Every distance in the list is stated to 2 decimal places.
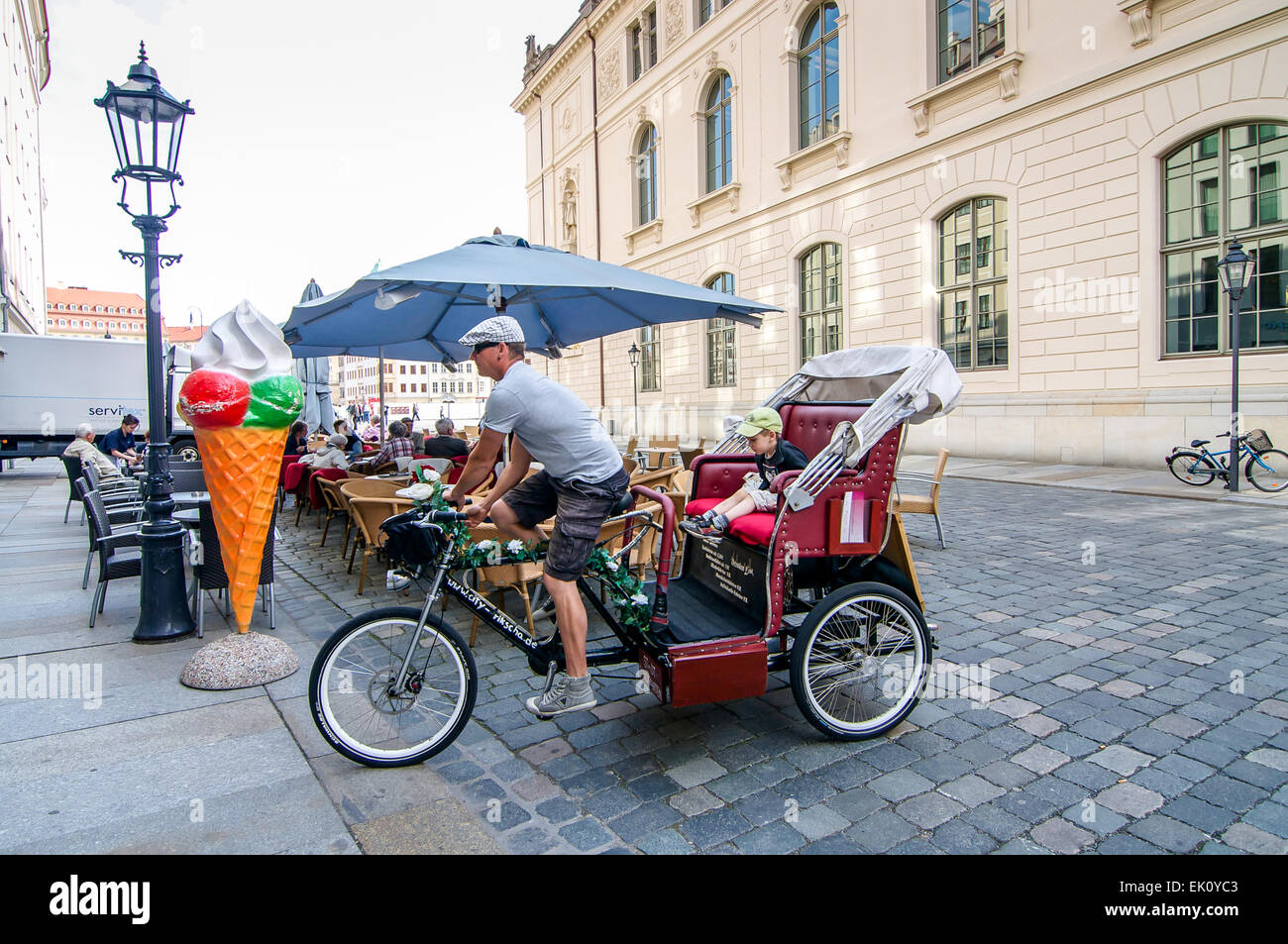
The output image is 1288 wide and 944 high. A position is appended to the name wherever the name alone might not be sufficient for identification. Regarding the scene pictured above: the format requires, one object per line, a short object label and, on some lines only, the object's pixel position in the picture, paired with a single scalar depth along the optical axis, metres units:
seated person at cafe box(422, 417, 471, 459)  8.78
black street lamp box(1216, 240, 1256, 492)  10.84
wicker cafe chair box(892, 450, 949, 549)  7.17
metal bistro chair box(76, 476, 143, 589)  5.96
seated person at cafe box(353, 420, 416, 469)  10.20
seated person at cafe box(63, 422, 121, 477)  9.87
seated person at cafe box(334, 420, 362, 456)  13.68
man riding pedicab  3.16
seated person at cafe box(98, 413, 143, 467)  13.39
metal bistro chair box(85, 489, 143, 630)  5.24
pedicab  3.15
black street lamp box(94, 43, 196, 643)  4.89
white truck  18.94
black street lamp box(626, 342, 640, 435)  27.81
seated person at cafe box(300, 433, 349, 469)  9.55
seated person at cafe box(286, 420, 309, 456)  12.27
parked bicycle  11.08
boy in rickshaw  4.57
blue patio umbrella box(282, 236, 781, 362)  5.68
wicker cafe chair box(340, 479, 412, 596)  5.92
